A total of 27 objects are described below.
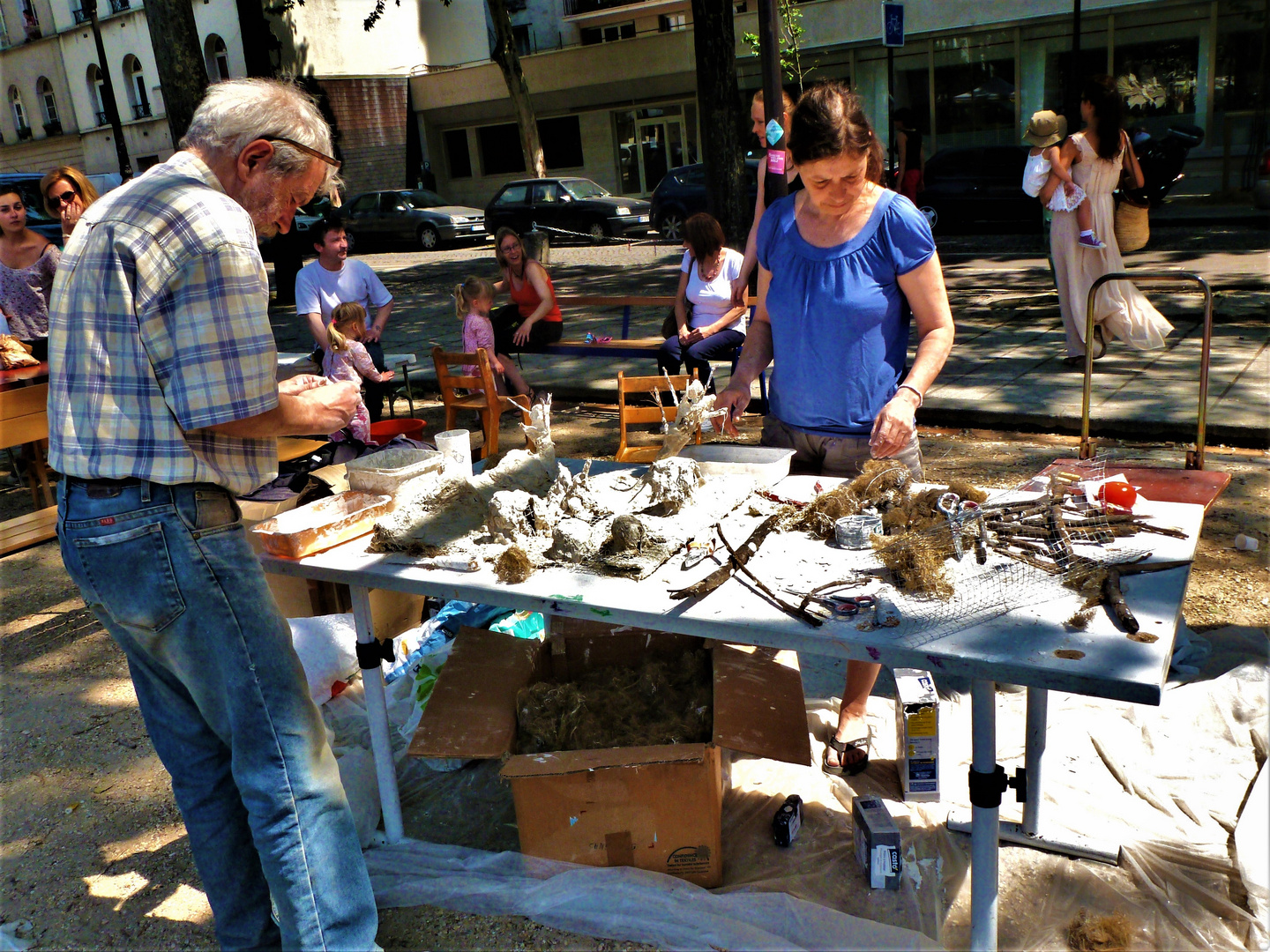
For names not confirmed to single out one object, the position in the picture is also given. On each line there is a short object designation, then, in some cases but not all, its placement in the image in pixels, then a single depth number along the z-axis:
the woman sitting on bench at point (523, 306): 6.93
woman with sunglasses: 5.51
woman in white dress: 6.14
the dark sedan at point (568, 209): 17.64
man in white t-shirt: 6.26
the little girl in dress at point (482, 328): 6.40
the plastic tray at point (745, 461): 2.65
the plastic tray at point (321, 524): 2.47
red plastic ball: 2.28
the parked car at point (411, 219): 19.20
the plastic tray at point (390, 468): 2.74
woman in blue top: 2.53
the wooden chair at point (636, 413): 4.90
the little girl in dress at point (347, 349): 5.48
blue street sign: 8.16
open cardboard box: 2.35
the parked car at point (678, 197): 16.48
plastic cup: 2.85
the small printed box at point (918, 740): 2.66
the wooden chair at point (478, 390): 5.66
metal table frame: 1.72
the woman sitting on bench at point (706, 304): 5.84
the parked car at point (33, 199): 12.70
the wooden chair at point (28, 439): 4.93
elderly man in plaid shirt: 1.77
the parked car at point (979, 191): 14.18
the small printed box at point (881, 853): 2.38
